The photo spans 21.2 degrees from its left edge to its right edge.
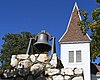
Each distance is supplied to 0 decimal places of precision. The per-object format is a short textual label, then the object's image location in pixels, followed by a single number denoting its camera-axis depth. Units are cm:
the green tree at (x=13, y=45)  4194
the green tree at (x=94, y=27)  1659
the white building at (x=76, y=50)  3259
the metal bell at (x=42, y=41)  925
